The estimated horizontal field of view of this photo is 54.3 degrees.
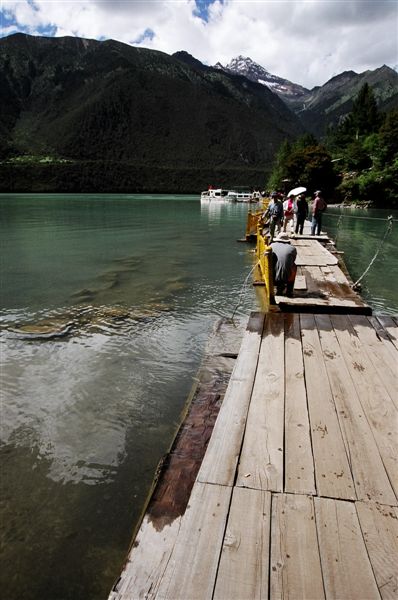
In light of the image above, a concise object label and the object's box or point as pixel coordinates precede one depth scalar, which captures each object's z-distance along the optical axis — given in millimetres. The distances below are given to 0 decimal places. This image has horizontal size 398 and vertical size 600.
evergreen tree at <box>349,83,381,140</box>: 104625
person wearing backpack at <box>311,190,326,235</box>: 17734
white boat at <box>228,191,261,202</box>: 78575
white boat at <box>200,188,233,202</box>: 81356
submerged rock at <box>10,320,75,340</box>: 8562
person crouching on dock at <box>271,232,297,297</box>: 8195
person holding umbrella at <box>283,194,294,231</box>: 21233
